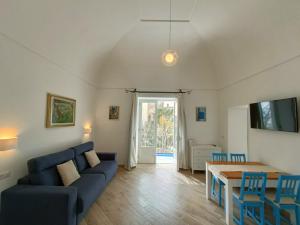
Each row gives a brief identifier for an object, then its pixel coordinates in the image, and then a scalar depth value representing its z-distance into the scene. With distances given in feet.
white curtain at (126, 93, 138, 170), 17.66
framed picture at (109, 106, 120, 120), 18.74
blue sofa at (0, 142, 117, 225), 7.01
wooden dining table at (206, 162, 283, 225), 8.23
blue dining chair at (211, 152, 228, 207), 11.62
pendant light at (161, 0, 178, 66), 9.87
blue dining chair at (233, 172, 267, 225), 7.72
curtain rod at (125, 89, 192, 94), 18.47
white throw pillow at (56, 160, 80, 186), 9.25
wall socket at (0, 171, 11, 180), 7.30
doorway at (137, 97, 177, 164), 20.12
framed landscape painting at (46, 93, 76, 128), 10.42
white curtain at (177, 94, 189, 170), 17.74
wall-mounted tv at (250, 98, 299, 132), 8.38
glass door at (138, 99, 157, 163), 20.18
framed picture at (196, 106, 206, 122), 18.75
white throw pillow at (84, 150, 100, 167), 13.04
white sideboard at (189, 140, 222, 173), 16.83
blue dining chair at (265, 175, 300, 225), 7.40
